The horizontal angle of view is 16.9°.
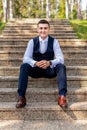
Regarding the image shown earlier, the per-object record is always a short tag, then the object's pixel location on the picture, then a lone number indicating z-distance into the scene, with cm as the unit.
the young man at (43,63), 406
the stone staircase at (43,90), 405
